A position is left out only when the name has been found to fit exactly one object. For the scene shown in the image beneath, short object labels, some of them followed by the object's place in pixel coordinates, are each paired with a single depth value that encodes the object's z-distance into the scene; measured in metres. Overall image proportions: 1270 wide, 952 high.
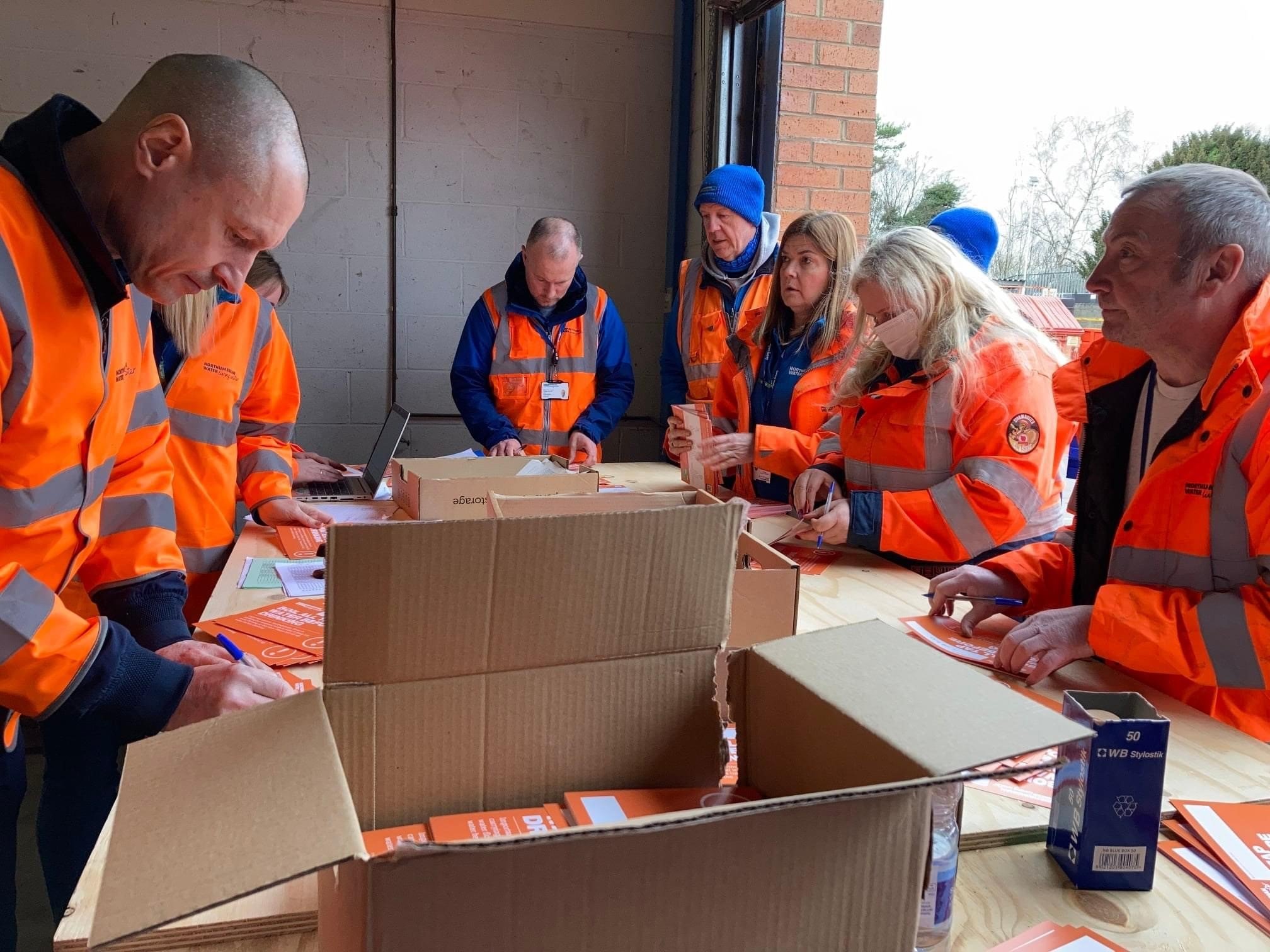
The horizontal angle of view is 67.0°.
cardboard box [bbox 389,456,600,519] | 2.12
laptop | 2.75
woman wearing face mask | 2.08
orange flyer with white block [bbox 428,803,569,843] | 0.84
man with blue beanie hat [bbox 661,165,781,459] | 3.67
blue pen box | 0.89
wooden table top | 0.85
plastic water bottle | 0.77
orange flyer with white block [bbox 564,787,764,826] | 0.86
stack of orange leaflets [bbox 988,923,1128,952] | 0.84
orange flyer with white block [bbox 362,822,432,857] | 0.82
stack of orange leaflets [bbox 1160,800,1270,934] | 0.92
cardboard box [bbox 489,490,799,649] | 1.30
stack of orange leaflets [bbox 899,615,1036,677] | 1.57
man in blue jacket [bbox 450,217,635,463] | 3.99
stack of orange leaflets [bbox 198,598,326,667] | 1.48
